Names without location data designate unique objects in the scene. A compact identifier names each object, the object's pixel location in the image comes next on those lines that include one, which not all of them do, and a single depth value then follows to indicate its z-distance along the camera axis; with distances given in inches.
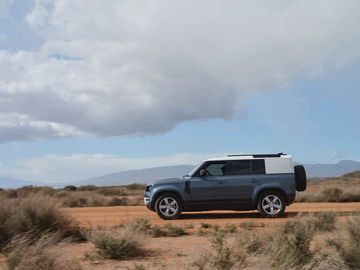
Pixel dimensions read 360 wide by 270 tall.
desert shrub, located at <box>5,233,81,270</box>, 225.3
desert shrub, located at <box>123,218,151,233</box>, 341.4
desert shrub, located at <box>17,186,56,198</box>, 1268.7
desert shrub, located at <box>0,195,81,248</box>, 354.3
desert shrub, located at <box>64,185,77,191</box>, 1848.2
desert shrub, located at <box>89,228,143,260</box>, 295.7
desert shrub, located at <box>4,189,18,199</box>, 1252.8
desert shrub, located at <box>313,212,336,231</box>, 390.0
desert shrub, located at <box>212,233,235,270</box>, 223.9
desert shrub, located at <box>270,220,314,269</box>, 221.1
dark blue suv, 543.2
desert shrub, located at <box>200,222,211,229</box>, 444.0
